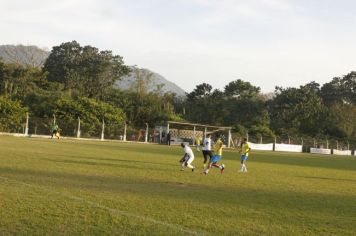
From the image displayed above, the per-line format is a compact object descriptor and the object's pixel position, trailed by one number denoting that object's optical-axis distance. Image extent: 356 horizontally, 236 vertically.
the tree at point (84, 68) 92.44
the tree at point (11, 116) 54.50
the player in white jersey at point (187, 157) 21.52
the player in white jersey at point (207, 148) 21.94
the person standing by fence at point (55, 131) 52.06
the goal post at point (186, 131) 61.22
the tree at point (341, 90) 100.31
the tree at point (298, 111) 84.81
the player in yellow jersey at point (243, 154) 23.33
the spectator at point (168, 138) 59.00
